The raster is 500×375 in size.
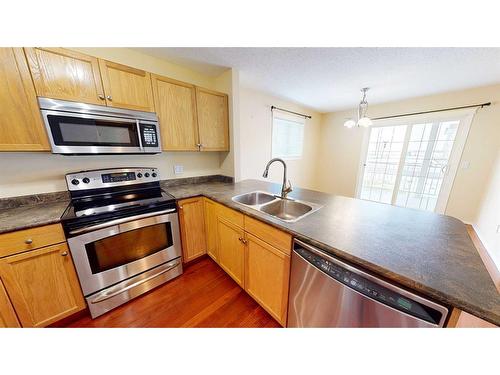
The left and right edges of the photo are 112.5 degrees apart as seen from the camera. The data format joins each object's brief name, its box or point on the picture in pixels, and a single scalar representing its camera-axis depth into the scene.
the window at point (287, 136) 3.22
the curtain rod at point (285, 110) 2.97
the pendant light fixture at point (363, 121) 2.32
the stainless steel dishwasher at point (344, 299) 0.62
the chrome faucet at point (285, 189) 1.54
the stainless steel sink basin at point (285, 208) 1.48
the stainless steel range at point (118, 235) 1.19
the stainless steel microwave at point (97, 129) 1.20
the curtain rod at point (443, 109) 2.44
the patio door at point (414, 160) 2.79
